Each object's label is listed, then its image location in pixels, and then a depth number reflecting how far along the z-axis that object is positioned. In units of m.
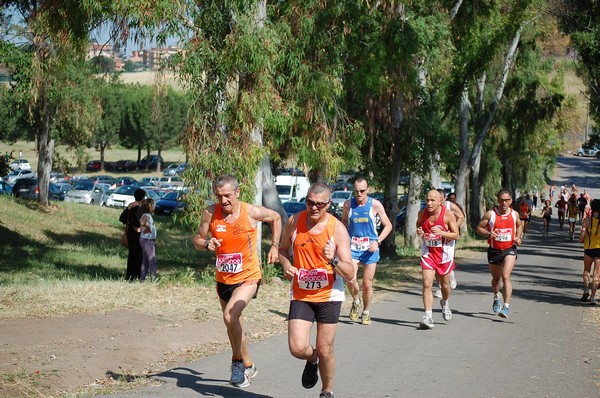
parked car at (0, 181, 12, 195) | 51.24
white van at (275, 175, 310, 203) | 49.40
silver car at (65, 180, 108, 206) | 50.44
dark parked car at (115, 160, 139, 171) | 87.35
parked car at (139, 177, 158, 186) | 64.69
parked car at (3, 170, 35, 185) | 63.86
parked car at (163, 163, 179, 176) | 76.88
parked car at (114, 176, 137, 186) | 63.58
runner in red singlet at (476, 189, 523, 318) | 14.29
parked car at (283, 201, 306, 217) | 40.78
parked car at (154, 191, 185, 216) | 46.38
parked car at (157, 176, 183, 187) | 63.98
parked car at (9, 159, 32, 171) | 70.53
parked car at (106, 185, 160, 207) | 50.75
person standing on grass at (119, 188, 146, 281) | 17.34
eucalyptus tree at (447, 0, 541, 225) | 28.58
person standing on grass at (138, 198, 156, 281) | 17.25
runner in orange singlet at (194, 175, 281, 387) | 8.73
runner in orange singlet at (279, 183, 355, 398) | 7.83
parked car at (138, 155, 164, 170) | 88.69
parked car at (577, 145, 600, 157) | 43.83
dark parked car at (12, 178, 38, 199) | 46.66
